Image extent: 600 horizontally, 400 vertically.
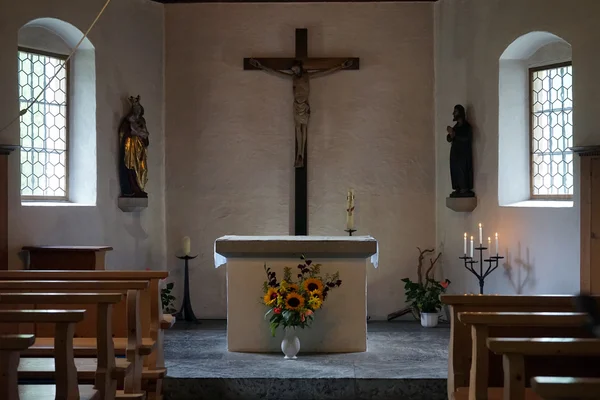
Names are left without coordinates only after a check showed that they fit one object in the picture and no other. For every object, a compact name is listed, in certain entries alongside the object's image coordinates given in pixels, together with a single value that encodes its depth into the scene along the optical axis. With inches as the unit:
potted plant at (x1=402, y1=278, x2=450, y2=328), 344.8
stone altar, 266.8
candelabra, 321.7
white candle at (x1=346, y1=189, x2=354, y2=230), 331.0
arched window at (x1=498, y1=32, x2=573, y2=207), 325.4
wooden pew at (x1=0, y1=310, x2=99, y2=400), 141.9
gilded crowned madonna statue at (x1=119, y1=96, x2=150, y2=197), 348.2
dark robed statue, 344.2
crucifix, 371.9
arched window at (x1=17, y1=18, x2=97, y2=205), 326.0
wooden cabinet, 295.1
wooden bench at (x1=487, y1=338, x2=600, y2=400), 116.5
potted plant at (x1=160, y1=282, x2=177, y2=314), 348.8
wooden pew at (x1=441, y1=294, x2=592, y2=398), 176.7
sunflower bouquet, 251.1
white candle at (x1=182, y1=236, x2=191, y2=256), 352.2
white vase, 259.5
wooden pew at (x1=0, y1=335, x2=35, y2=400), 118.3
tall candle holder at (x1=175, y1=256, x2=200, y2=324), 358.6
